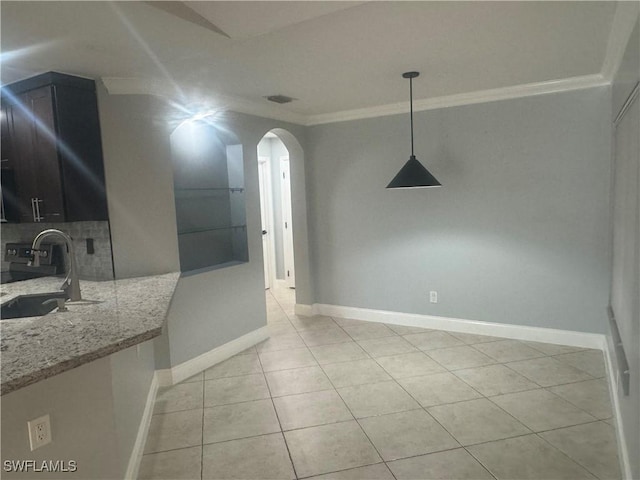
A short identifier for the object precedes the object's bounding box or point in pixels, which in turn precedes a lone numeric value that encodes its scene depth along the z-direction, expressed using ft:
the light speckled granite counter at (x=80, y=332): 4.60
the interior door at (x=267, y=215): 21.35
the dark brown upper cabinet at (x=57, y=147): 9.39
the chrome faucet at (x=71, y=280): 7.48
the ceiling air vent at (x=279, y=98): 12.16
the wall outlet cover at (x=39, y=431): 5.05
